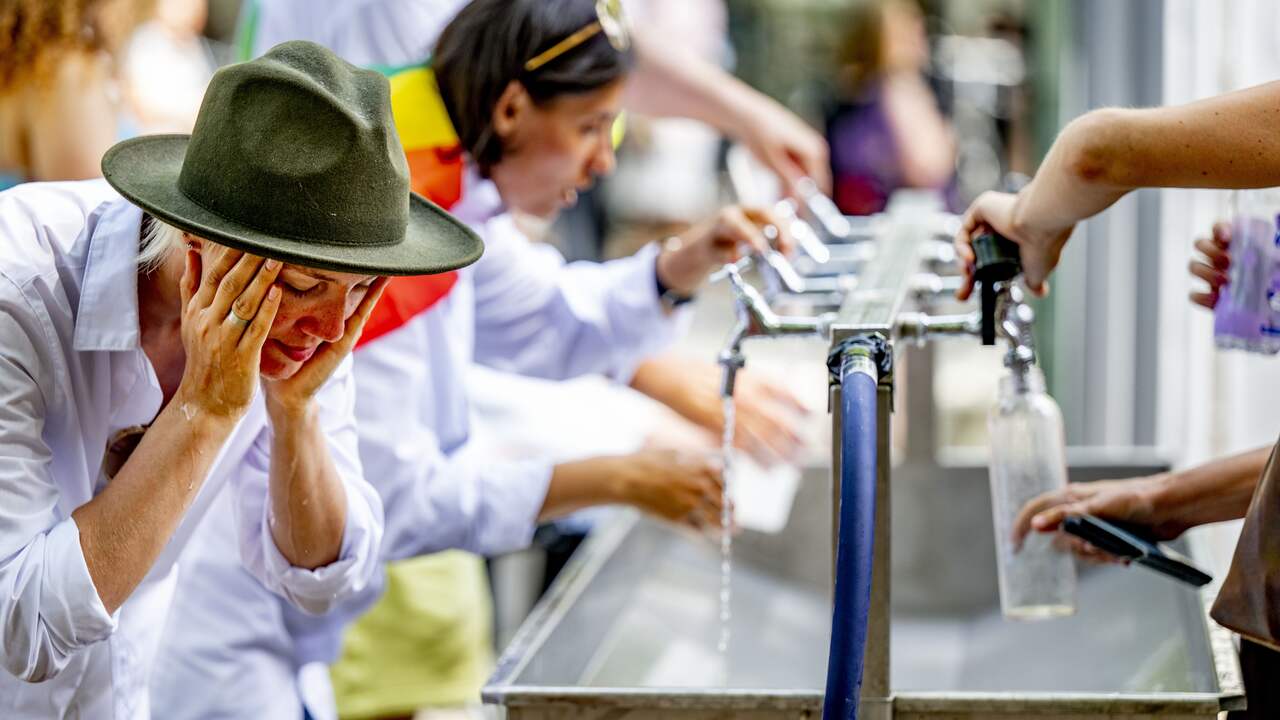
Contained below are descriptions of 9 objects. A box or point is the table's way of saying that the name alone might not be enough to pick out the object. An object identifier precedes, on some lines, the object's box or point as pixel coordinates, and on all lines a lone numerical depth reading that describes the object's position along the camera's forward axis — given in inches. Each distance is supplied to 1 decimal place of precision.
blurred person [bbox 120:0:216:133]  198.2
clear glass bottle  113.0
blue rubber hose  98.5
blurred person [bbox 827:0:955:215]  280.1
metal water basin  106.8
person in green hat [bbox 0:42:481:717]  101.3
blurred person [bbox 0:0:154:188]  141.9
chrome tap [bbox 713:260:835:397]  111.8
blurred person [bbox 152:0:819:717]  122.3
